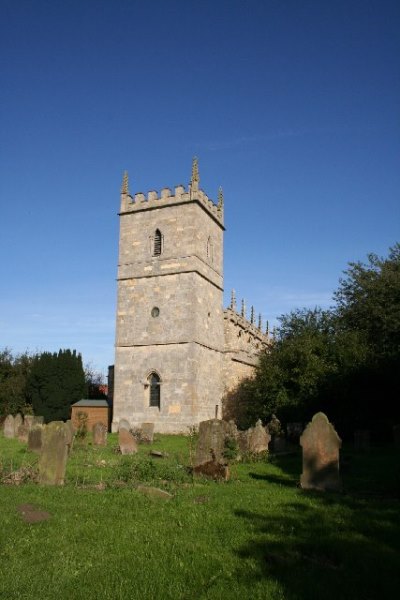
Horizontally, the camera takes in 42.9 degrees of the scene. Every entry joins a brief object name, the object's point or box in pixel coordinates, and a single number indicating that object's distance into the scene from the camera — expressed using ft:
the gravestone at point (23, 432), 63.45
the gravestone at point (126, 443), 47.91
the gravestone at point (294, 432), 65.31
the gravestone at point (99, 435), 55.42
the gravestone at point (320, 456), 28.68
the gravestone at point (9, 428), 71.15
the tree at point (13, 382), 101.14
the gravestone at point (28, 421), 67.01
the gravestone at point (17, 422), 71.33
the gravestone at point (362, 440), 55.62
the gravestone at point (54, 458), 29.68
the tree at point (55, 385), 95.96
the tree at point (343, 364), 68.85
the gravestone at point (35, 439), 47.01
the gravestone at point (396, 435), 57.00
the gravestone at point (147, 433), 62.08
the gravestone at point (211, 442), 32.37
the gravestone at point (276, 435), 55.01
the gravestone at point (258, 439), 51.49
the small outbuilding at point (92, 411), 90.53
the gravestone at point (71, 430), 43.65
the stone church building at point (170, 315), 84.02
